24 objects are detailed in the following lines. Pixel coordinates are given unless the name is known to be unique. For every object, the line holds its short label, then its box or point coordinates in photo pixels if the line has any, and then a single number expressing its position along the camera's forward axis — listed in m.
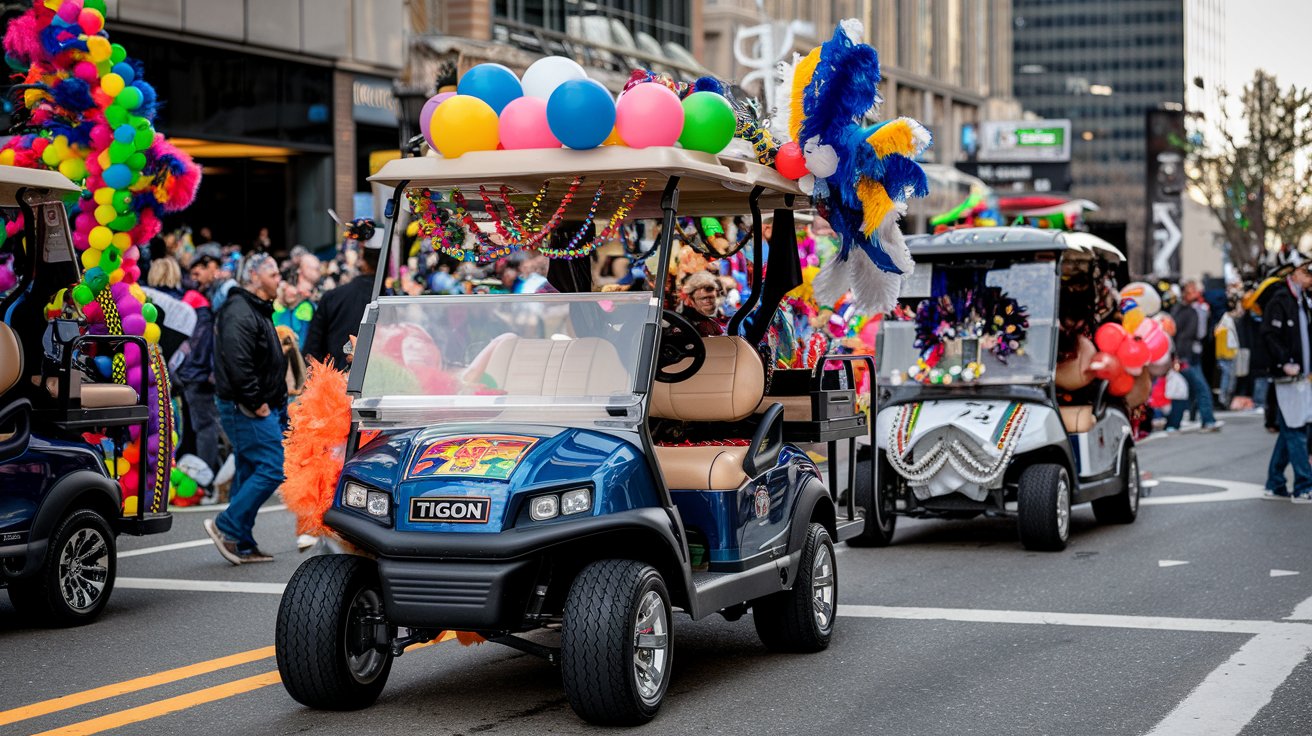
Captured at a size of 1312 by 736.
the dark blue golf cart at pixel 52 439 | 7.84
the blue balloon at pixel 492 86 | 6.78
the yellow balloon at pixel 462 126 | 6.62
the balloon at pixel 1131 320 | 12.97
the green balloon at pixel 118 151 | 10.53
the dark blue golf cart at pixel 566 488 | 5.80
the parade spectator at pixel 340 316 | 11.12
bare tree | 41.41
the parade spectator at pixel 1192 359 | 21.30
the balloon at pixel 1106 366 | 11.67
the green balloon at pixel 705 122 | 6.71
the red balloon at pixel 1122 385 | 11.85
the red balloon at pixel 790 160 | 7.33
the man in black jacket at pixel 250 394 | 9.94
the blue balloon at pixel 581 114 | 6.33
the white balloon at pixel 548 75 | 6.90
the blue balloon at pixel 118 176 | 10.54
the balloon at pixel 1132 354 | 11.81
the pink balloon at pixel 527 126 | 6.59
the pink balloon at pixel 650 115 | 6.46
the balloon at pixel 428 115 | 6.78
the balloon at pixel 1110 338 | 11.82
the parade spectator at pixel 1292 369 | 12.94
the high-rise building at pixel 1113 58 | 169.00
